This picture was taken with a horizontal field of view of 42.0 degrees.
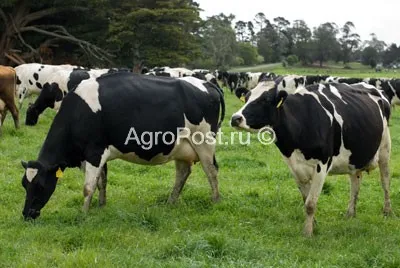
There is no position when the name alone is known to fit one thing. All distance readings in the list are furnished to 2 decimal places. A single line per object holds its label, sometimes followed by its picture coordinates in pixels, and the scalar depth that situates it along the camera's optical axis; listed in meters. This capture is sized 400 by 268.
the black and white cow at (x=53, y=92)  13.21
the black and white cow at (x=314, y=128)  6.29
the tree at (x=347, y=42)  110.06
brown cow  13.38
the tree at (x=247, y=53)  99.56
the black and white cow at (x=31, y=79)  17.77
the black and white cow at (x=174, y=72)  23.90
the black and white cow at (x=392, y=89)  22.19
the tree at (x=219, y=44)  81.19
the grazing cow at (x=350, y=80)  25.68
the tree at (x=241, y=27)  145.75
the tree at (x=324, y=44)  106.62
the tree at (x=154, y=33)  36.88
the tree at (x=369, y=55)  116.32
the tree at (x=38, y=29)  32.19
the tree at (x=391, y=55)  122.44
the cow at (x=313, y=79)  30.08
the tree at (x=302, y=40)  108.31
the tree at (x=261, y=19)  148.12
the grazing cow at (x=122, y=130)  6.98
